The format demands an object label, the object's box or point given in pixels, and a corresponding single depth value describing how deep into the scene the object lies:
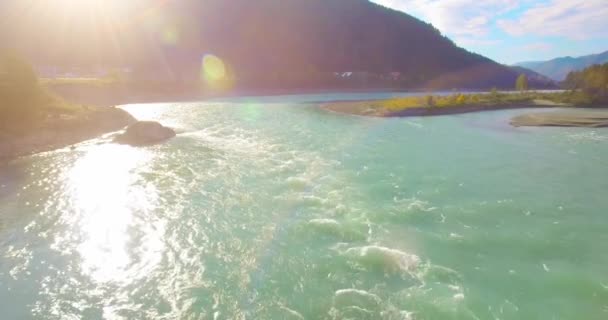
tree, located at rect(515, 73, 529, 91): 99.41
